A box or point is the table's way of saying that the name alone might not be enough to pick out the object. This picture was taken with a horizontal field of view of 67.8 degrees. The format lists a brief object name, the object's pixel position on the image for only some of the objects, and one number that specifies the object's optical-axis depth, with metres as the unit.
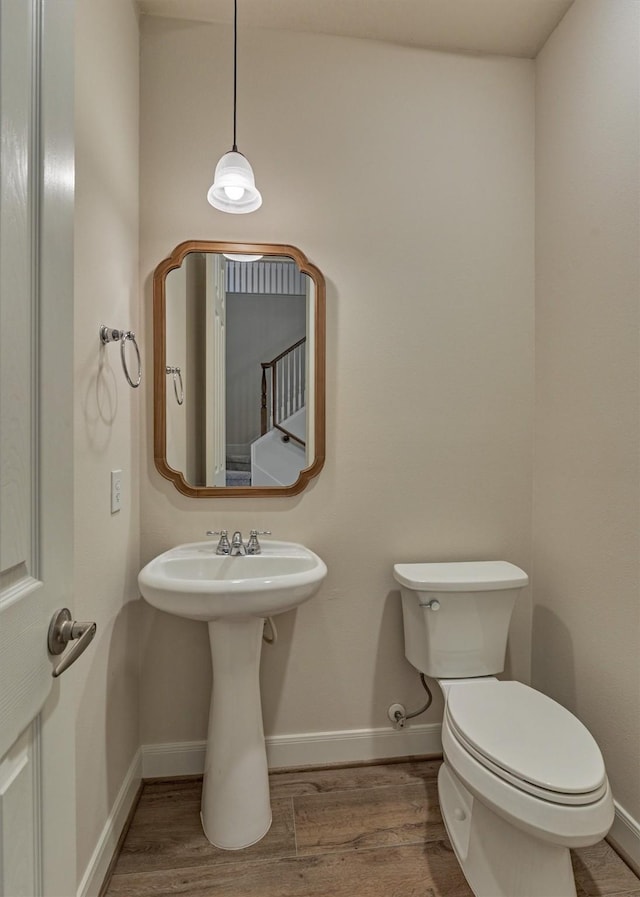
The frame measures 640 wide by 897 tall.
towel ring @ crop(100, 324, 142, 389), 1.33
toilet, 1.07
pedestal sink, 1.41
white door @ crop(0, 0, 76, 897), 0.55
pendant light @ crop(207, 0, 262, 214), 1.43
